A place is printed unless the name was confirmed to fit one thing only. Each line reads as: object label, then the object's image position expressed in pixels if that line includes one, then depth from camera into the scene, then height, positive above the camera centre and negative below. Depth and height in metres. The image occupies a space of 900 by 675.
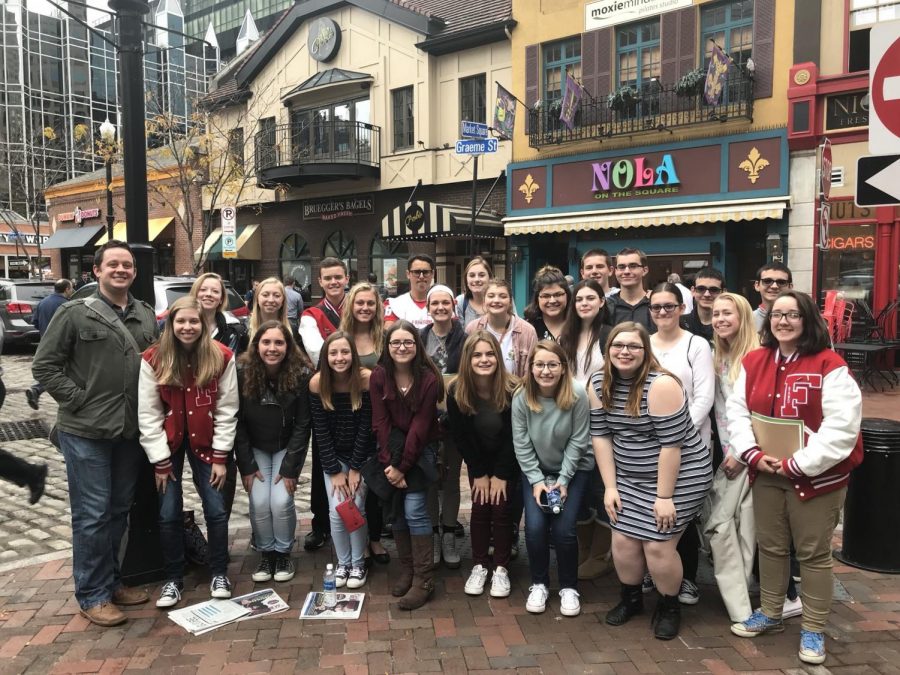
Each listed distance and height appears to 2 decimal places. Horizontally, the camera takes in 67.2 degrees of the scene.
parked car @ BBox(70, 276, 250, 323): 10.74 +0.07
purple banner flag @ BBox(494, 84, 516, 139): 14.06 +3.74
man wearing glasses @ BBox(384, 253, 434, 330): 5.09 -0.02
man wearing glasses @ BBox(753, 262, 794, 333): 4.77 +0.05
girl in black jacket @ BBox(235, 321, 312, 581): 4.09 -0.85
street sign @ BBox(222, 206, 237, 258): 11.77 +1.12
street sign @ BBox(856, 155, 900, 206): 3.48 +0.57
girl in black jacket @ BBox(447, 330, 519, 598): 3.97 -0.85
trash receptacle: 4.09 -1.32
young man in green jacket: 3.52 -0.59
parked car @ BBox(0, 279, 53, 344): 15.02 -0.23
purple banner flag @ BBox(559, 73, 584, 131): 14.29 +4.08
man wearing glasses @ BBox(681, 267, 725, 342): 4.46 -0.04
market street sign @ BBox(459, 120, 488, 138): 9.89 +2.40
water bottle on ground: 3.82 -1.69
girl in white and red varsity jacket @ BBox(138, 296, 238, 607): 3.72 -0.71
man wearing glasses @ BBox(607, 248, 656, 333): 4.57 +0.00
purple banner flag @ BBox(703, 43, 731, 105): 12.52 +4.03
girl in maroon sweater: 3.96 -0.79
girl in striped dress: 3.44 -0.91
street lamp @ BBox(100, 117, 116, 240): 15.35 +3.53
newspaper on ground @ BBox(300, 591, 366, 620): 3.72 -1.76
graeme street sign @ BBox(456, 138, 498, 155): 9.72 +2.11
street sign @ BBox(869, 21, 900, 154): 3.45 +1.02
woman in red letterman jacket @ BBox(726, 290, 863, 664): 3.16 -0.79
